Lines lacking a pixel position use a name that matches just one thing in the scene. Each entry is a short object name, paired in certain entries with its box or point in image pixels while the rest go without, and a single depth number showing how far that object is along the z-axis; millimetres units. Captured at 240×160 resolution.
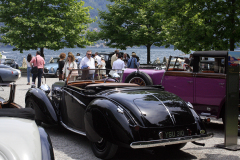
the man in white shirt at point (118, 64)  13375
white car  2613
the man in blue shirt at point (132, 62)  15258
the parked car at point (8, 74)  17906
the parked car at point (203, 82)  7535
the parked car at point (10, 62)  25609
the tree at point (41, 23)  28078
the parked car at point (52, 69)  23031
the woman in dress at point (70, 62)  10820
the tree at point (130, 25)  29625
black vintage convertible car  4664
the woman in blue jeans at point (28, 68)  17459
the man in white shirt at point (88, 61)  10908
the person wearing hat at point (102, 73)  7098
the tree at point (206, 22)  13453
